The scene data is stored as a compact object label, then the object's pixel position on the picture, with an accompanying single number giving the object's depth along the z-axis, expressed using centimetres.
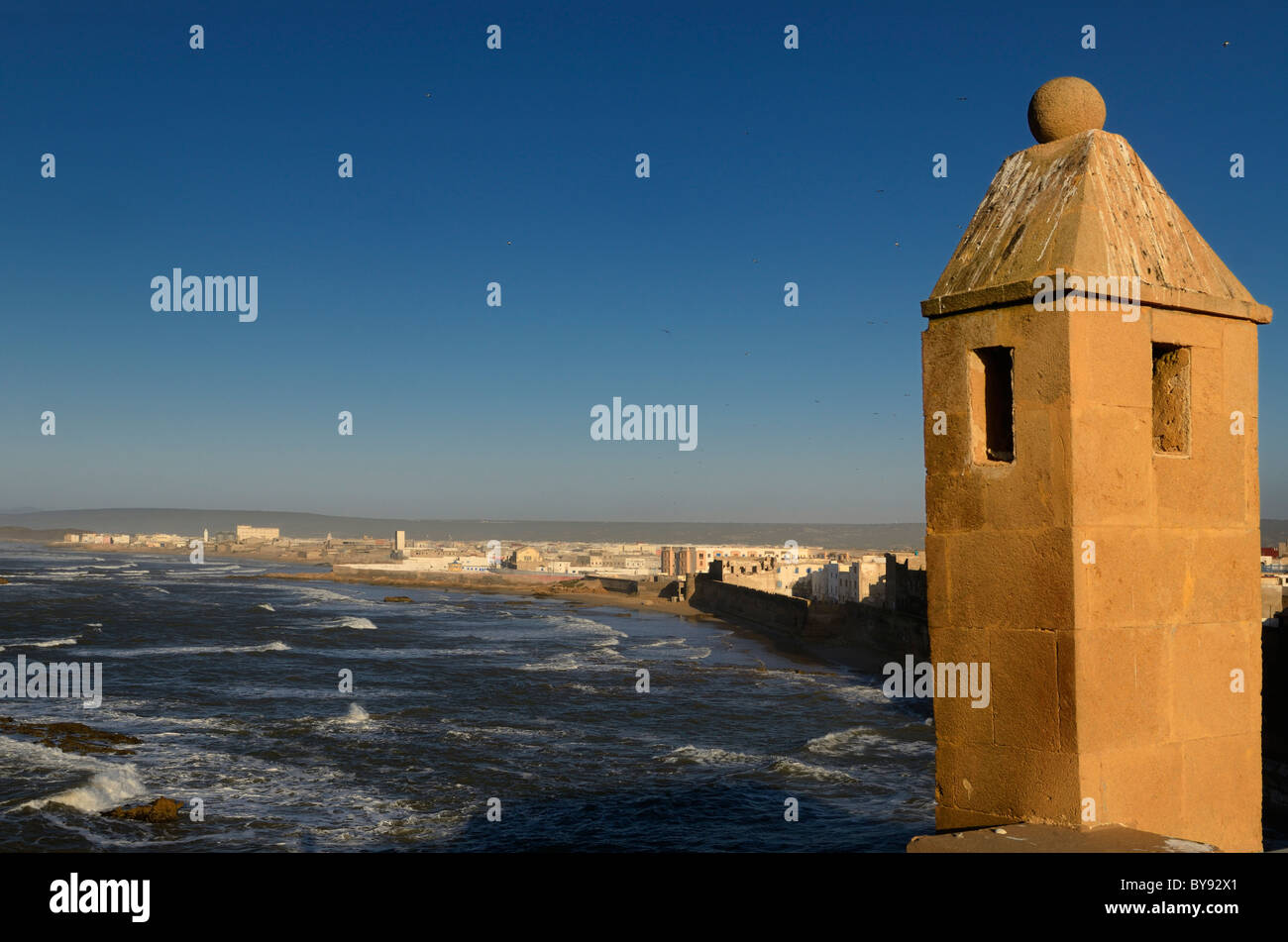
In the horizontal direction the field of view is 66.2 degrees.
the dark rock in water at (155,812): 1859
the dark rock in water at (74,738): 2447
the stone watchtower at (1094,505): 513
